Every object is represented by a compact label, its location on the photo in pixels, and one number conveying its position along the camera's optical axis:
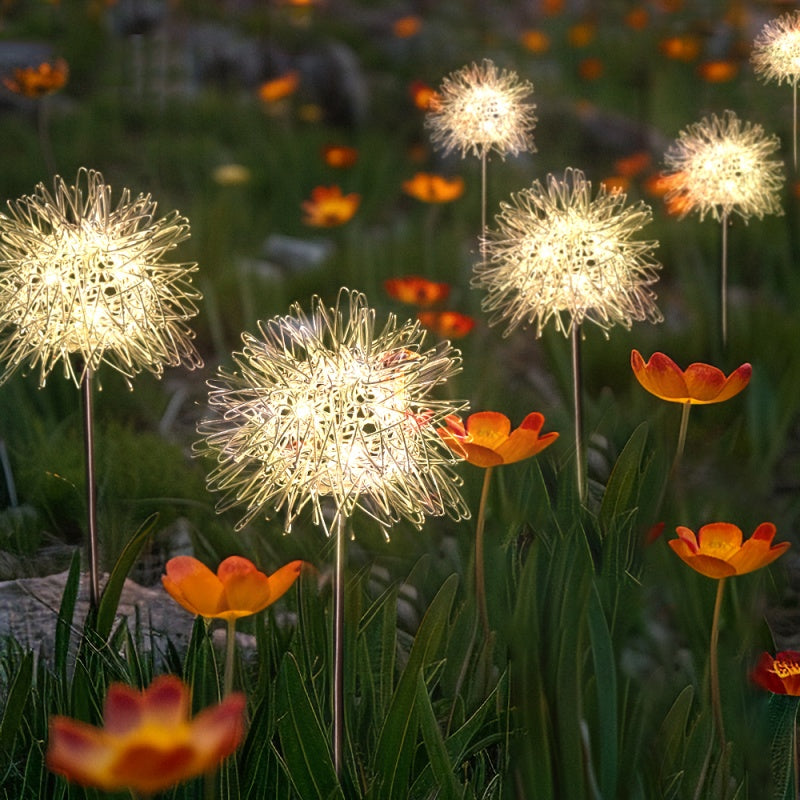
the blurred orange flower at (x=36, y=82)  2.53
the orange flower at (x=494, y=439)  1.80
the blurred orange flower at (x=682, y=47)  3.02
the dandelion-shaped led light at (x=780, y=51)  2.22
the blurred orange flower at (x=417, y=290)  2.37
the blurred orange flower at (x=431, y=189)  2.59
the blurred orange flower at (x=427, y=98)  2.22
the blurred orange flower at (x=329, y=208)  2.71
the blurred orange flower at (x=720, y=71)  2.77
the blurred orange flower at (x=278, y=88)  3.71
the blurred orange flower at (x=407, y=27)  4.01
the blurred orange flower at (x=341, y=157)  3.06
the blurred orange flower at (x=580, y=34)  3.64
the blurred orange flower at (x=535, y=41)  3.61
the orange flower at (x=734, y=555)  1.75
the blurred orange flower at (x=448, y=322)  2.23
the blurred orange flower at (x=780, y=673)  1.73
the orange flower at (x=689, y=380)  1.86
